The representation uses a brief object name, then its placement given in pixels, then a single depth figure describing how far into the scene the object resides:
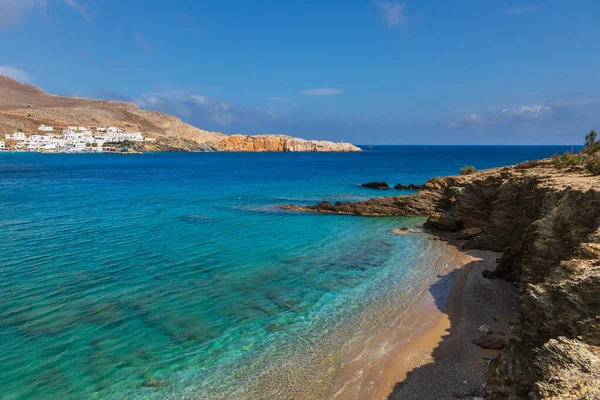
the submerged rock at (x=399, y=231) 26.83
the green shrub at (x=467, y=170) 36.43
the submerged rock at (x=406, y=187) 51.86
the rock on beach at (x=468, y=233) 24.68
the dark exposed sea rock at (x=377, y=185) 53.91
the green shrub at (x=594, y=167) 14.66
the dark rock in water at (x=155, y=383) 9.63
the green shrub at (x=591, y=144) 18.77
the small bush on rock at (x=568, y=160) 18.94
